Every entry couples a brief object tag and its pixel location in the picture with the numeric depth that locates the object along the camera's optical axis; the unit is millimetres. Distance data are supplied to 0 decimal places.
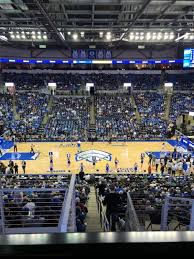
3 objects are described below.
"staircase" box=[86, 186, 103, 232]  6094
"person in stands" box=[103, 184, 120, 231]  5617
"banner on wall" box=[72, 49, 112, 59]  26146
